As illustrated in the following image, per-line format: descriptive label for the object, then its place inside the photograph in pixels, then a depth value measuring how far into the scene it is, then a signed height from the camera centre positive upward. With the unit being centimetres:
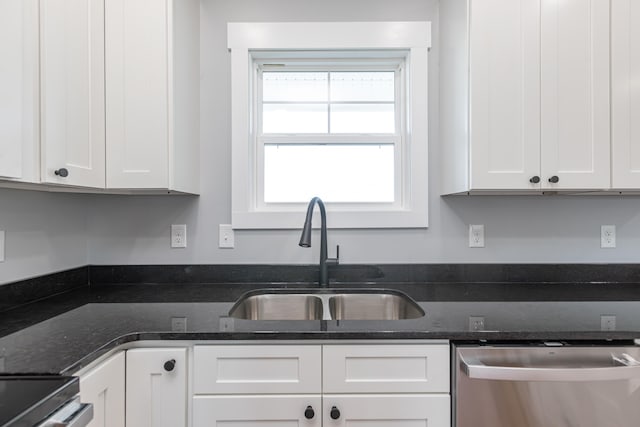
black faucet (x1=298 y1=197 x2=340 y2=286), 170 -18
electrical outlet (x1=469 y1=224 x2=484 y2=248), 184 -11
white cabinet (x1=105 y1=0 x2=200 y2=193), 146 +52
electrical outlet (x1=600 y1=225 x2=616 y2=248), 183 -11
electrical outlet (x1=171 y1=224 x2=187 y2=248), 183 -12
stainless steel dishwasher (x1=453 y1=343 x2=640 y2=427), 107 -56
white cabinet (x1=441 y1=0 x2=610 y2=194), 148 +51
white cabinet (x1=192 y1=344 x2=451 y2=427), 112 -56
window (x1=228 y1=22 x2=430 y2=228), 181 +50
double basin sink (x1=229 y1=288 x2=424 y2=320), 168 -44
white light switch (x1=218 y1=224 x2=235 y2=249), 183 -11
